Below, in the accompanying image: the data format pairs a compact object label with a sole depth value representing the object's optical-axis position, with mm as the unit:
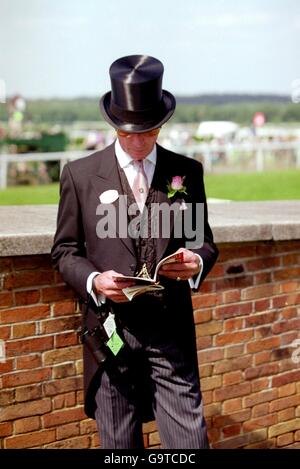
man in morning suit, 3014
